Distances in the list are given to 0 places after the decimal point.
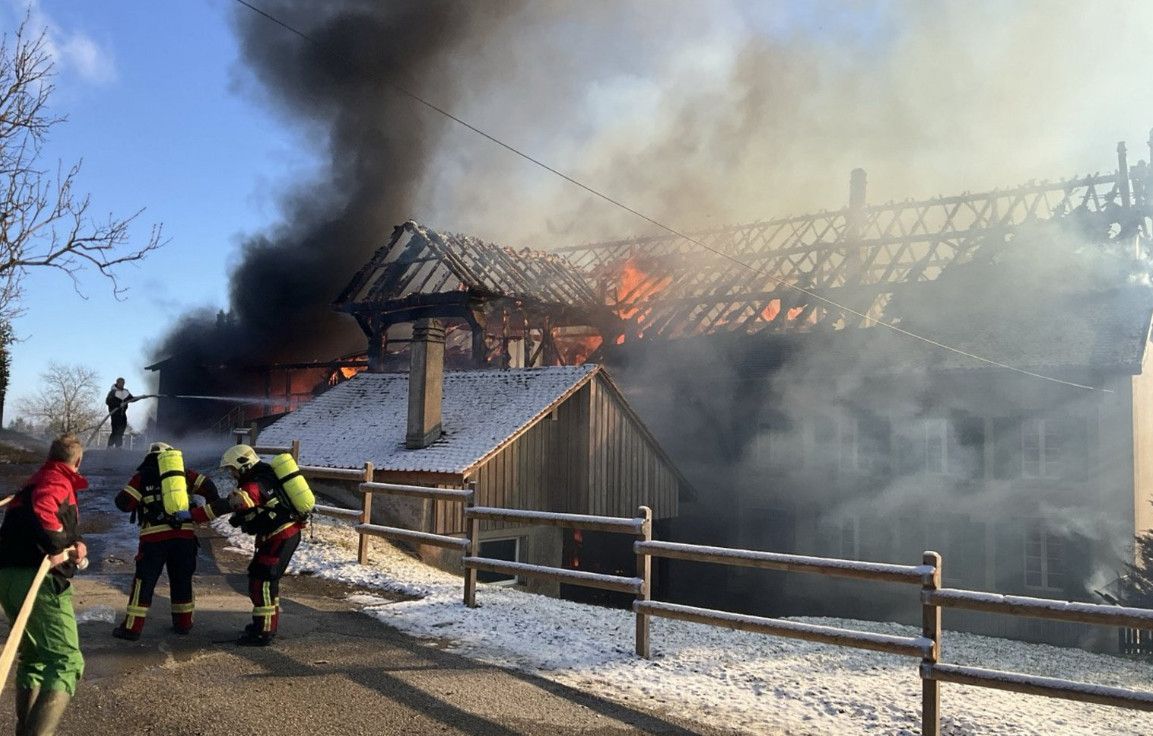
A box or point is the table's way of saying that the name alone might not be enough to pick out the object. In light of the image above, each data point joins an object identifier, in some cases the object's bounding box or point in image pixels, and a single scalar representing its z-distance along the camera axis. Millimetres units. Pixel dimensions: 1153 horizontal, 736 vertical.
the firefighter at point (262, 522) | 6461
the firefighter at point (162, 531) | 6355
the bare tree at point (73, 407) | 68500
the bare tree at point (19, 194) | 16688
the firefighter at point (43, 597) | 4059
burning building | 19000
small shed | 14500
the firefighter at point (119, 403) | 19531
